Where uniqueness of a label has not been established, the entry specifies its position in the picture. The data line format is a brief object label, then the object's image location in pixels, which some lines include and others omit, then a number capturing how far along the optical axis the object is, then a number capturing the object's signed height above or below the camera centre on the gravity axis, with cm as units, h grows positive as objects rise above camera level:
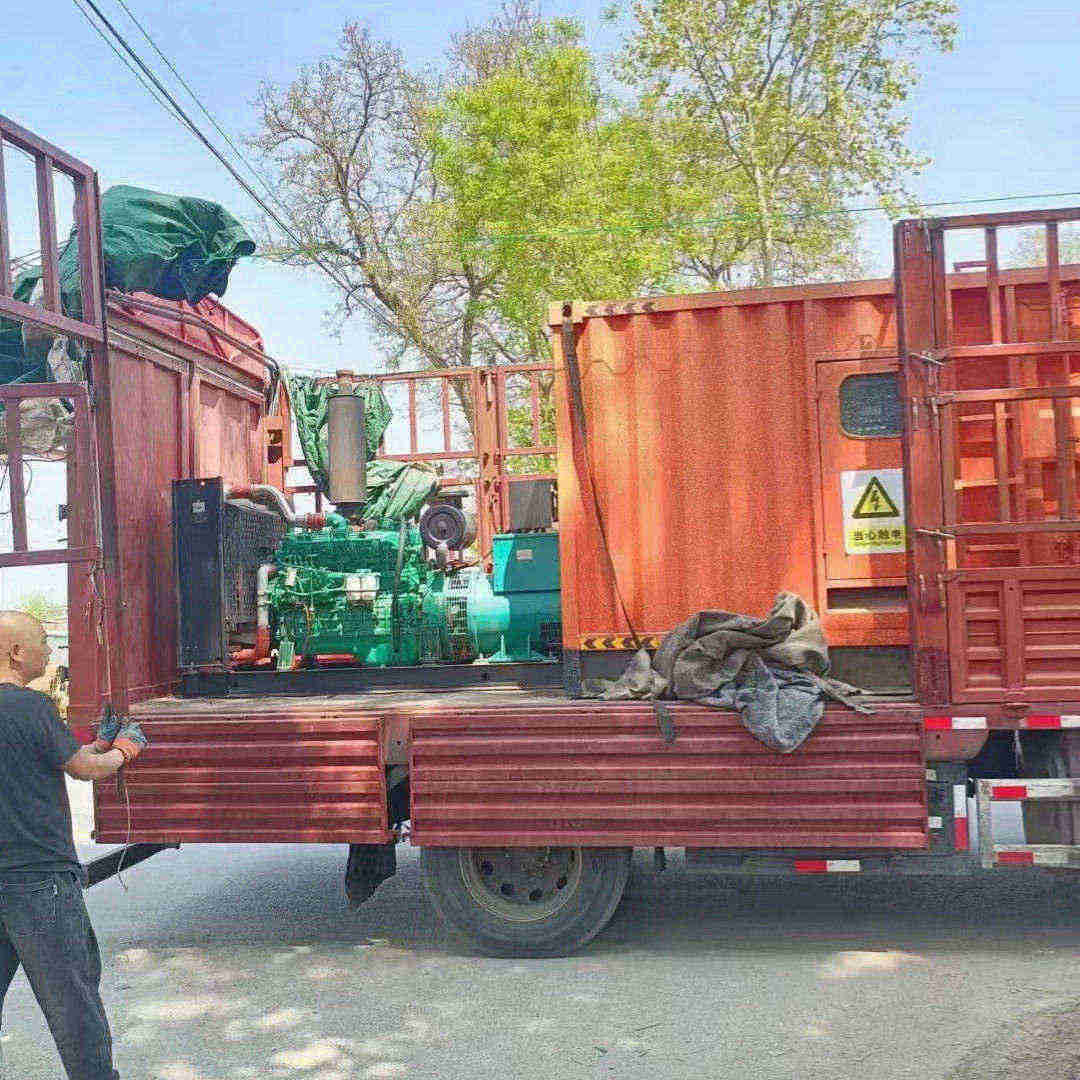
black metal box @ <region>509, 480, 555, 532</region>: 814 +35
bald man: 381 -94
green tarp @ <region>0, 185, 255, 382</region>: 700 +192
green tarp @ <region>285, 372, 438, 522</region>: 841 +76
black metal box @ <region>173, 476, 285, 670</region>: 740 +0
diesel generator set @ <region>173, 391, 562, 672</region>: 736 -14
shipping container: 635 +53
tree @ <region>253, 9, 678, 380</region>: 2308 +760
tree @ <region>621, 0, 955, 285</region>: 2327 +892
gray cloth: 577 -59
